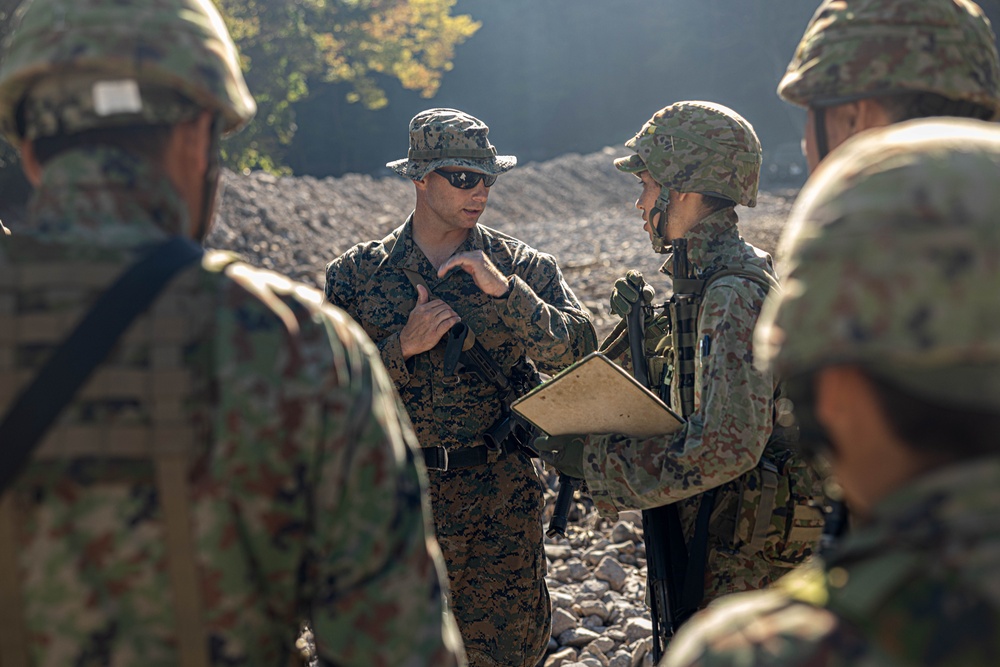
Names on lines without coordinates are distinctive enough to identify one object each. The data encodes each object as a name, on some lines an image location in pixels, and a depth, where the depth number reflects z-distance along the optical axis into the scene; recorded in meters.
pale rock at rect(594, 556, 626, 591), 5.86
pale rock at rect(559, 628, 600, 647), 5.16
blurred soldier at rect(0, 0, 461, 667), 1.64
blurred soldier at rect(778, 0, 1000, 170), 2.46
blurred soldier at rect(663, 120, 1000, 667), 1.23
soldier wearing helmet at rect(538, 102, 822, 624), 2.91
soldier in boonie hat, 4.08
